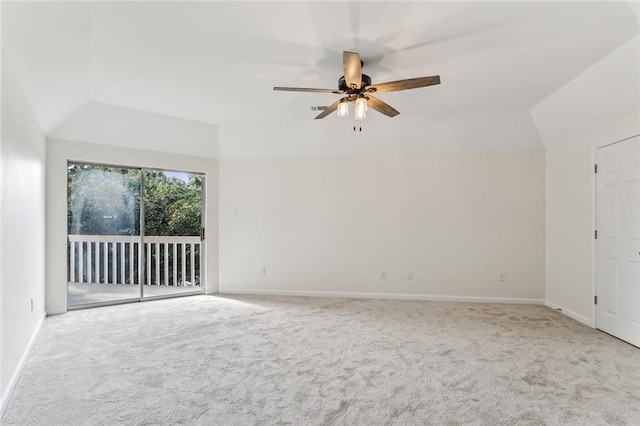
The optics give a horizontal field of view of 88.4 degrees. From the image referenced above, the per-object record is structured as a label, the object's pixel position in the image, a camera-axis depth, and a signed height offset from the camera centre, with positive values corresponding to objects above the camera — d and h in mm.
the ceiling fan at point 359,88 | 2494 +1052
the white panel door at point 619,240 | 3248 -277
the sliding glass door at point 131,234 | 4578 -287
